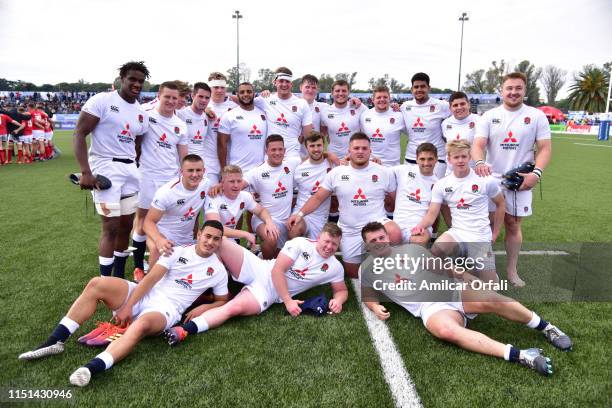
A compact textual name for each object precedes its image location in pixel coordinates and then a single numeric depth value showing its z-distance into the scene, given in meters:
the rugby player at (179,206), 4.04
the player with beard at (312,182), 5.06
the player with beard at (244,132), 5.55
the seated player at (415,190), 4.50
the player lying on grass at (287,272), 3.70
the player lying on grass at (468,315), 2.86
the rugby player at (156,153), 4.67
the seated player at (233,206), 4.33
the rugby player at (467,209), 4.02
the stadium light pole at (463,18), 45.88
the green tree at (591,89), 53.88
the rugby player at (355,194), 4.64
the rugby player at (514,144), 4.30
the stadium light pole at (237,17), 42.03
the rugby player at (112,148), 3.91
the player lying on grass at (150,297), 2.88
